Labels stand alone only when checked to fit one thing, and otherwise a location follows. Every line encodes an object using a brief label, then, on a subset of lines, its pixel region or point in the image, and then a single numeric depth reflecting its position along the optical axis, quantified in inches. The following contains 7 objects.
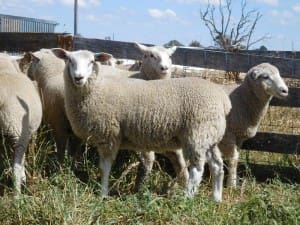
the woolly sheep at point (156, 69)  226.1
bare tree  615.5
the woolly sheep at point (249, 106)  232.7
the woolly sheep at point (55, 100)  234.4
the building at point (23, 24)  789.9
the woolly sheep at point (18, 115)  190.4
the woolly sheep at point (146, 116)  197.6
